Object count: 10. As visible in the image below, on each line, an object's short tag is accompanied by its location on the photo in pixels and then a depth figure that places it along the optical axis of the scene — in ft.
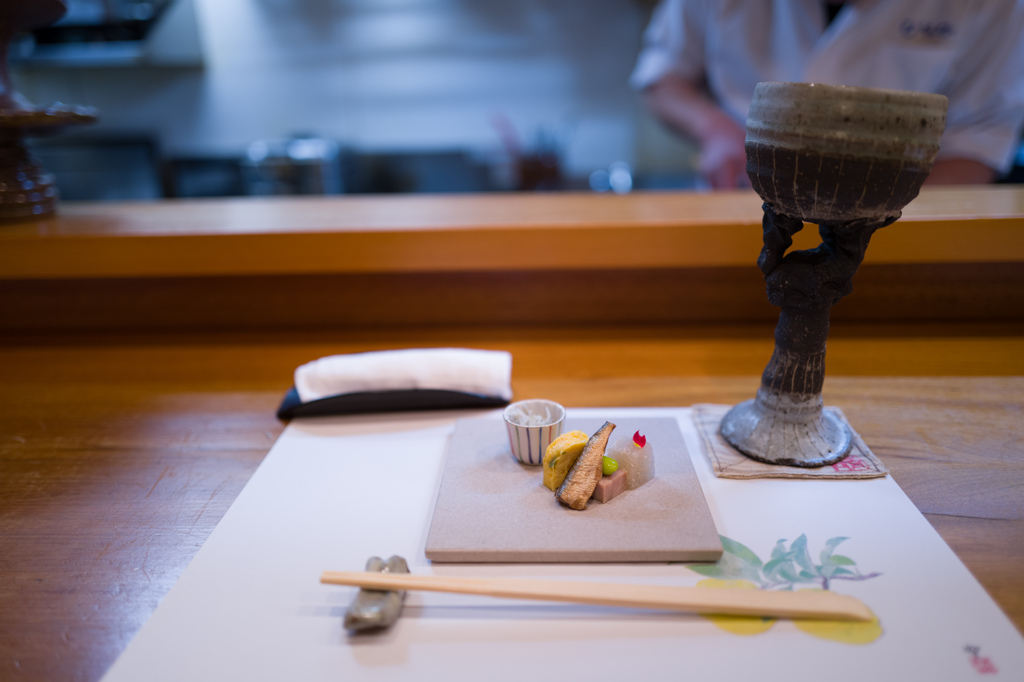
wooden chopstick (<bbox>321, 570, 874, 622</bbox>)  1.43
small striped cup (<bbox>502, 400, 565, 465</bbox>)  1.98
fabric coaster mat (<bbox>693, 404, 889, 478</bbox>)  1.98
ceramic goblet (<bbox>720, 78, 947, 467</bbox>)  1.53
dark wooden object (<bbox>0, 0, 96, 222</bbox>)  2.98
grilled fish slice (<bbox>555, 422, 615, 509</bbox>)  1.79
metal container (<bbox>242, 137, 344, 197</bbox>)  7.21
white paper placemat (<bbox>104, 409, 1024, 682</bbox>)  1.34
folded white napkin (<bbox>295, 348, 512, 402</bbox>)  2.47
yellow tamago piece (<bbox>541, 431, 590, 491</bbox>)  1.85
